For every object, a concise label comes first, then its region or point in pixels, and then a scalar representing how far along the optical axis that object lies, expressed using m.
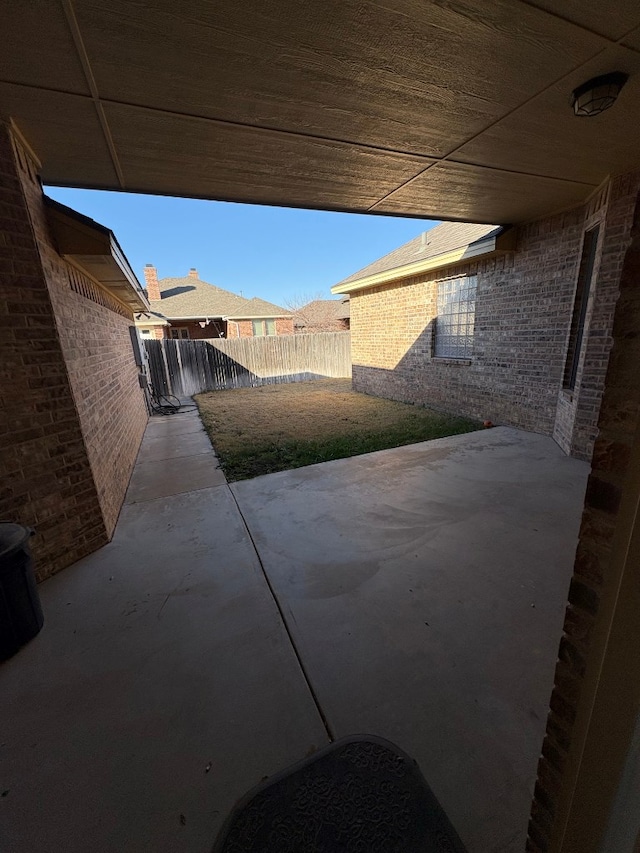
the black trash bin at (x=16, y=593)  2.01
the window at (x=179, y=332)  20.52
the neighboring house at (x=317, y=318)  35.47
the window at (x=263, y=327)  22.12
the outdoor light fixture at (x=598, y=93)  2.34
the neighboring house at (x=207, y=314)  19.78
